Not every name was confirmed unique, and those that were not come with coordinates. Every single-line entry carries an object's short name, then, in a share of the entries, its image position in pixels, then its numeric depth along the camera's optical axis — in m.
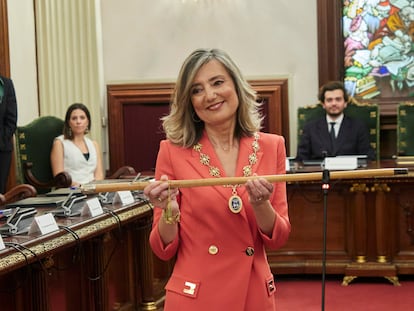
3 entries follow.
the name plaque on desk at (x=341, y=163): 5.07
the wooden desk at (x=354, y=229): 5.21
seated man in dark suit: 6.01
